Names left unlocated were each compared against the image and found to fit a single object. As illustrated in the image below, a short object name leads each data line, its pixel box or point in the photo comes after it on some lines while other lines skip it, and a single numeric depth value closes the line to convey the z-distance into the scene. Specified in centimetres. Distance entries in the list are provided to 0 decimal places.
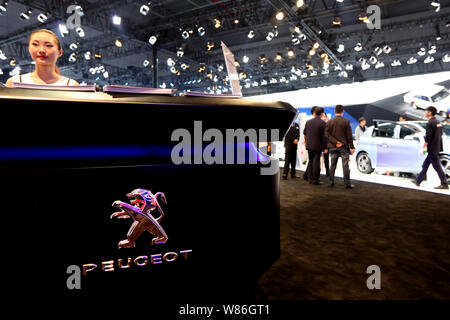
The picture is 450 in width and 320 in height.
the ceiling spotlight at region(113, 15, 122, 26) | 804
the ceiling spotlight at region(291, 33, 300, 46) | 948
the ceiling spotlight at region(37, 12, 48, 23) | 779
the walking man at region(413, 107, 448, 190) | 482
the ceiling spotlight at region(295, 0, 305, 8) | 721
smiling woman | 153
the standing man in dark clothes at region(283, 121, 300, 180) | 632
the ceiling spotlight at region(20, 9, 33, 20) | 765
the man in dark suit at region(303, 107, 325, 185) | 548
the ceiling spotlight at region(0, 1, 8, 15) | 692
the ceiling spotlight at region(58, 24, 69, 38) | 854
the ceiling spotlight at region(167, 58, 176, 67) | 1270
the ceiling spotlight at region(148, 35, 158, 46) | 984
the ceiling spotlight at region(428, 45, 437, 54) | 1078
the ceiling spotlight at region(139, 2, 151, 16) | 735
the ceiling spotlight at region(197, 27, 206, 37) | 908
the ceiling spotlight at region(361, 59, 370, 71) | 1197
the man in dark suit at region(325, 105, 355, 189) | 509
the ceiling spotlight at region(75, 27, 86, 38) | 845
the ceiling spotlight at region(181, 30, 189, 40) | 955
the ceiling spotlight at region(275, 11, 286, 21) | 783
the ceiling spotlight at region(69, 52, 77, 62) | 1139
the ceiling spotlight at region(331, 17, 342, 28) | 798
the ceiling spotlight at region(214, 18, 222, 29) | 864
